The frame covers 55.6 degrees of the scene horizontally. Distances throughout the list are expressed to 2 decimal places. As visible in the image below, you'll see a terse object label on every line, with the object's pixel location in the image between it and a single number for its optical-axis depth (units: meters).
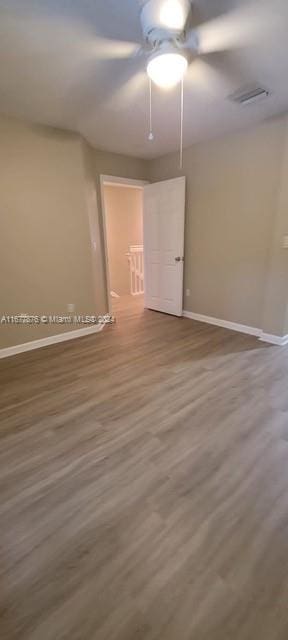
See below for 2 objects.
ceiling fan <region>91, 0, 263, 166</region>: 1.50
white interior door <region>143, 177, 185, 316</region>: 4.11
